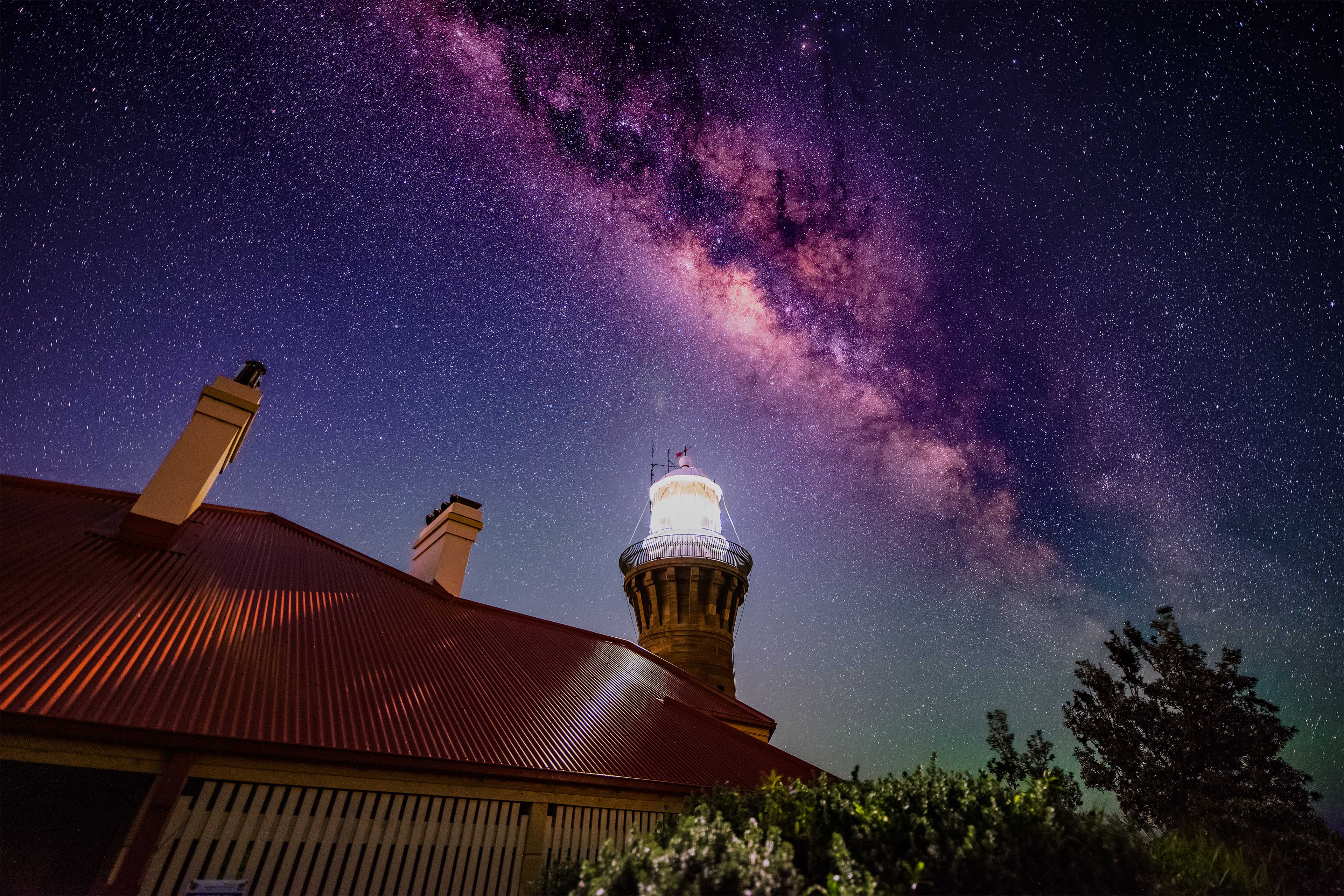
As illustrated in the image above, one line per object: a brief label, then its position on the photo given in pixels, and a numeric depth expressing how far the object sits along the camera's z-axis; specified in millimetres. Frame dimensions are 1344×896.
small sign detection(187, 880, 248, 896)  6734
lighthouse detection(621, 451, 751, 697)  26266
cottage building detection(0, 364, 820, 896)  7172
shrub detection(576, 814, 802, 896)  5023
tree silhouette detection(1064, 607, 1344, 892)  22688
